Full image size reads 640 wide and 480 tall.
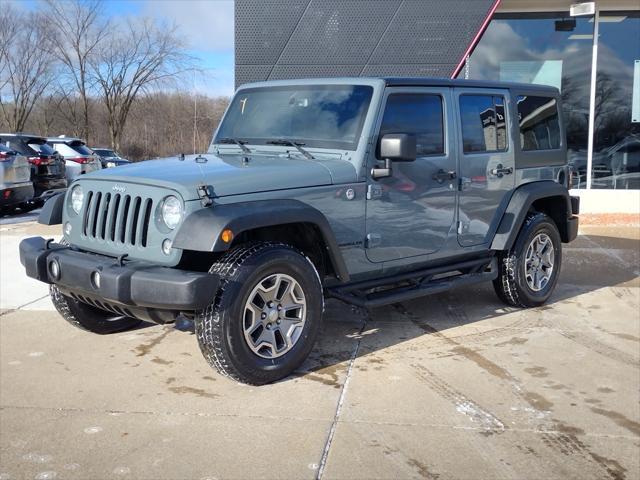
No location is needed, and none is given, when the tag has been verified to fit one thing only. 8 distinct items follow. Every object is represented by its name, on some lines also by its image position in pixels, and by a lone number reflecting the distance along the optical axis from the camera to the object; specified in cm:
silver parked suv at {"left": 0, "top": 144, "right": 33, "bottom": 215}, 1176
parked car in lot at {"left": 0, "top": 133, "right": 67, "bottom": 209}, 1377
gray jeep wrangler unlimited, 385
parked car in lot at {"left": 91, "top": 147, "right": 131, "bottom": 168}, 2362
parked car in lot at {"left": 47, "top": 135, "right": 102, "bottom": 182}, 1777
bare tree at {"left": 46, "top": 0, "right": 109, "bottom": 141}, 3219
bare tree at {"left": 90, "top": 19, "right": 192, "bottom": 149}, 3466
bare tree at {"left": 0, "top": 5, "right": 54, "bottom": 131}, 3033
